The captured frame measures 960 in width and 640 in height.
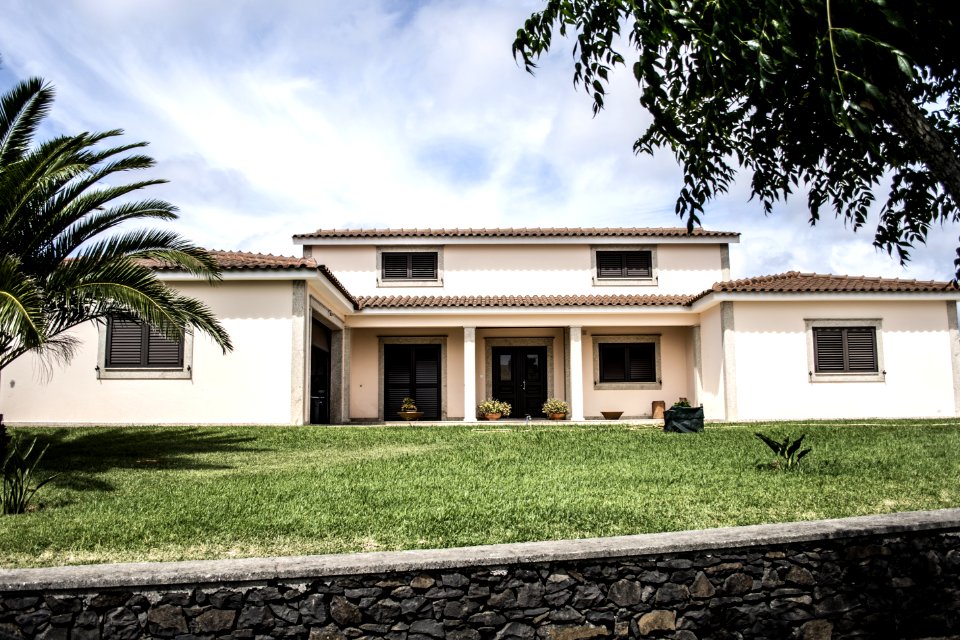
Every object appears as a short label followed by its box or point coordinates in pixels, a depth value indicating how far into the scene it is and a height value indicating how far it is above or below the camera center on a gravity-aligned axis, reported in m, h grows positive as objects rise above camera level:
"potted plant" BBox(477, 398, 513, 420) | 19.69 -0.44
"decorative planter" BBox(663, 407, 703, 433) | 13.80 -0.54
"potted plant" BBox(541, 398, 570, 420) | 19.53 -0.46
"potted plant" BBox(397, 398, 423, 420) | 19.94 -0.45
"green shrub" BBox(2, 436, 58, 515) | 7.19 -0.86
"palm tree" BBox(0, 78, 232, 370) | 9.42 +2.23
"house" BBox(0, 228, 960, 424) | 15.06 +1.28
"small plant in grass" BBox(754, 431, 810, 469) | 9.13 -0.80
